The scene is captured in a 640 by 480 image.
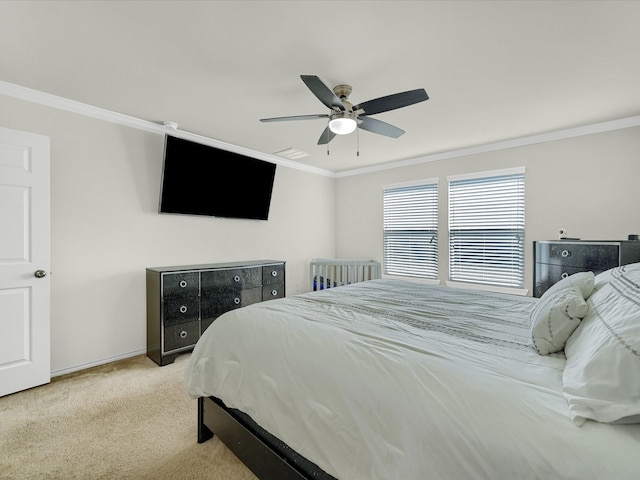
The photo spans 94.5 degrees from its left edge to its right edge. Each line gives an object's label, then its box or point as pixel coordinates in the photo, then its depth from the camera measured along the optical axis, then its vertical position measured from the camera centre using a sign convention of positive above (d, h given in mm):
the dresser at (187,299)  2947 -639
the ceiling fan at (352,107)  1955 +974
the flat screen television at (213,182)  3262 +734
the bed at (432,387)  759 -489
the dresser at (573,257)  2568 -160
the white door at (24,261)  2305 -159
